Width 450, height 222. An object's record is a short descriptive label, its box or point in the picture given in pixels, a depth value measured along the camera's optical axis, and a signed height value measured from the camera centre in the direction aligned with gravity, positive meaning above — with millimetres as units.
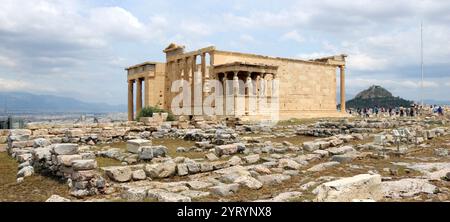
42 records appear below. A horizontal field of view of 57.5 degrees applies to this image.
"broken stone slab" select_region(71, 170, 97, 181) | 8891 -1544
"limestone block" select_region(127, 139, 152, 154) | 14336 -1448
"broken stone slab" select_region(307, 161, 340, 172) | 10742 -1705
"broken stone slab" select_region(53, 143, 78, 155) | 10781 -1190
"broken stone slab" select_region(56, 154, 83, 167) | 9922 -1348
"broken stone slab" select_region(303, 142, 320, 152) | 15112 -1606
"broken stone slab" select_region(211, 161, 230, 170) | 11194 -1699
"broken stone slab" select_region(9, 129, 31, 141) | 17169 -1353
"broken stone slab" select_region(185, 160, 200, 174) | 10578 -1645
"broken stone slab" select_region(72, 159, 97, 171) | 9055 -1349
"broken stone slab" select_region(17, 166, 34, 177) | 10995 -1833
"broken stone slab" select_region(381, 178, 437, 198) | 7340 -1598
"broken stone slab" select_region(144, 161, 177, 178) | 10016 -1644
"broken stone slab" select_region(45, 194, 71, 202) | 7037 -1646
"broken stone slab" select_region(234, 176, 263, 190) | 8719 -1703
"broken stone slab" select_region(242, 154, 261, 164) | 12234 -1683
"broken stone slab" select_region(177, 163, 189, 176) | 10398 -1692
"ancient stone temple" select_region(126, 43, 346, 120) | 36500 +2161
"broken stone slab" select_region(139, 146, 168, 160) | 12998 -1569
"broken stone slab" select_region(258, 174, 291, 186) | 9258 -1750
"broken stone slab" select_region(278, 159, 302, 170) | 11052 -1685
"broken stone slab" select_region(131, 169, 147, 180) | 9805 -1716
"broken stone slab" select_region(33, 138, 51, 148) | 15578 -1490
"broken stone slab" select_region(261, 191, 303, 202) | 7168 -1699
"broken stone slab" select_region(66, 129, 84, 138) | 19953 -1427
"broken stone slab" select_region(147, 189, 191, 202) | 6887 -1623
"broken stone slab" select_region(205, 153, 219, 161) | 13053 -1721
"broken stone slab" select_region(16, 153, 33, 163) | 13136 -1723
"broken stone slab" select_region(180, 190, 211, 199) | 7824 -1769
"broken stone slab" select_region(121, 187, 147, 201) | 7630 -1713
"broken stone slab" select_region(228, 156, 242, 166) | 11656 -1667
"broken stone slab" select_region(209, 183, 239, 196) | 8094 -1726
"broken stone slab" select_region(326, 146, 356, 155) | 13691 -1618
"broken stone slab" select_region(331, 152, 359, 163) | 12023 -1644
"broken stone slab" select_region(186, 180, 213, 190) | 8673 -1756
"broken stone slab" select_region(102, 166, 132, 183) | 9539 -1641
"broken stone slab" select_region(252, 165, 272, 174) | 10305 -1687
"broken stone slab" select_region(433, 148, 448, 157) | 13654 -1689
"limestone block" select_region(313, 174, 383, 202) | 6445 -1420
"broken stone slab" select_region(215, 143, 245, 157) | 13984 -1599
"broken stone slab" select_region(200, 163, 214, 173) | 10842 -1706
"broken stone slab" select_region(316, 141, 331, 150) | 15612 -1603
